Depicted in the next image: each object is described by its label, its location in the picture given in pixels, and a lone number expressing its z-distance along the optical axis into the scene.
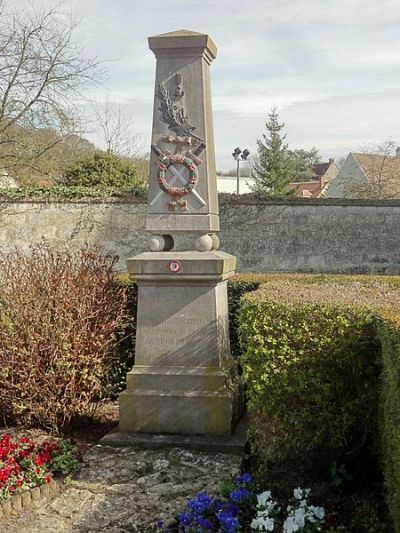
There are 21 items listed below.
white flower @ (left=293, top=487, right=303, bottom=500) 3.83
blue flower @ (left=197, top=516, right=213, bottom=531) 3.58
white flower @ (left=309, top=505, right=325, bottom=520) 3.64
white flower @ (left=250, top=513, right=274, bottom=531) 3.50
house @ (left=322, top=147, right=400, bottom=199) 25.20
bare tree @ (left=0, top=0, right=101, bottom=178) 16.55
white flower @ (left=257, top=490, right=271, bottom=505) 3.76
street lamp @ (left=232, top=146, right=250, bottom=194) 30.75
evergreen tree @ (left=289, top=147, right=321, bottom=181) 37.73
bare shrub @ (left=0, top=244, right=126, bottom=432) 5.44
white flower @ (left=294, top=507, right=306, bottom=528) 3.53
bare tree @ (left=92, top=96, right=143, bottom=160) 28.51
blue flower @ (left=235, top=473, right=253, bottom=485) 4.14
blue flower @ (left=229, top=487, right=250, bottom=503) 3.88
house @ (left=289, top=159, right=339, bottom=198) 42.34
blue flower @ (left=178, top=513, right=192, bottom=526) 3.68
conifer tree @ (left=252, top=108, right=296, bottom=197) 30.75
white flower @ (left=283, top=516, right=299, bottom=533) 3.45
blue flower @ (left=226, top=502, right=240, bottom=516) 3.78
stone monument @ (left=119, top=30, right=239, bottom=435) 5.46
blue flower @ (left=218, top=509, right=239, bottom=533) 3.52
